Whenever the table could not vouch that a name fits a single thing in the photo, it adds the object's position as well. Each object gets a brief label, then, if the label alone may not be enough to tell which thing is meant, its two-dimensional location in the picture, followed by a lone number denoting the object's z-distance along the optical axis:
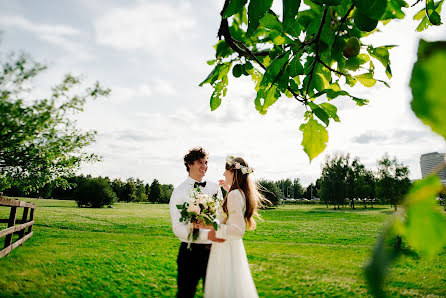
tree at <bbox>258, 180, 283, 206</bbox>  44.36
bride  4.18
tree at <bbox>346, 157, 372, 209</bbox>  44.66
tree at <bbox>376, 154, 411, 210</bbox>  36.84
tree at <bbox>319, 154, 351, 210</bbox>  45.53
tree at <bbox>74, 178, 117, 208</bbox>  35.75
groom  4.05
